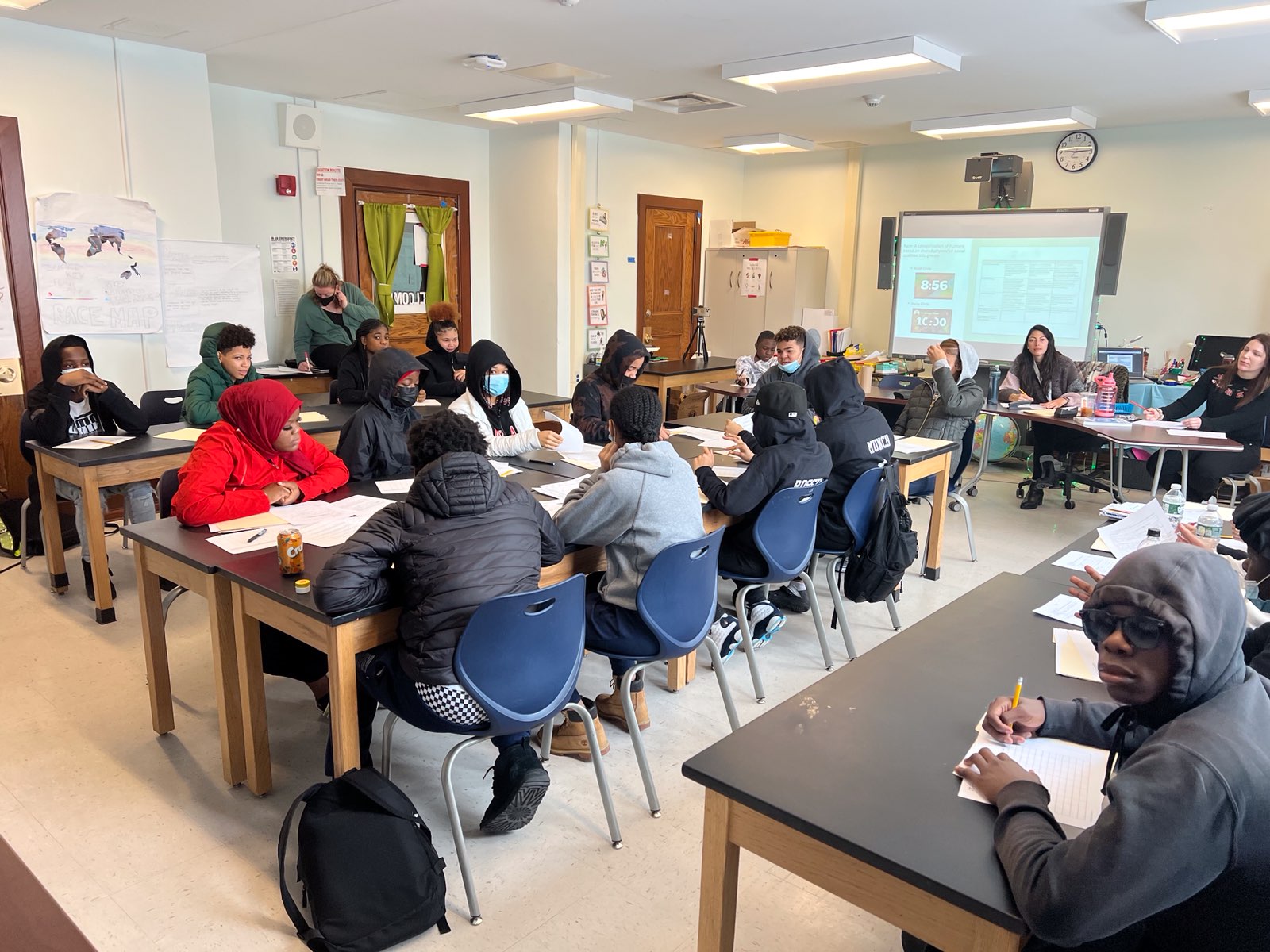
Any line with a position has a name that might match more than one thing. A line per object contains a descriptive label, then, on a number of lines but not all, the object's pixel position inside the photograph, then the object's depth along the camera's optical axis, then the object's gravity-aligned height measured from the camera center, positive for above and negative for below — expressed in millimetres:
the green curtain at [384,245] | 6852 +264
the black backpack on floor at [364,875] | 1927 -1307
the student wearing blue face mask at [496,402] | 3678 -540
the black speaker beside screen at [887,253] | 7715 +322
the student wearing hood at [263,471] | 2652 -626
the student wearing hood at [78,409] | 3885 -609
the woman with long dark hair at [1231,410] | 4984 -651
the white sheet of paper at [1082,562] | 2350 -718
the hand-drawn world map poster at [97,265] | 4699 +45
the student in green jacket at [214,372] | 4188 -464
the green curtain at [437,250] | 7215 +247
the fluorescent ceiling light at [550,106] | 5590 +1165
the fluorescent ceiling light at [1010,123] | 6148 +1221
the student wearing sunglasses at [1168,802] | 1009 -576
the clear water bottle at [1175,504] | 2666 -625
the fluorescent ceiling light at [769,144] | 7391 +1216
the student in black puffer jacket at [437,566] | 2053 -664
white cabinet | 8367 -56
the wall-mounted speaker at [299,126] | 6148 +1052
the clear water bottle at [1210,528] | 2421 -635
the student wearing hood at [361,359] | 5059 -458
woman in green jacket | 6113 -311
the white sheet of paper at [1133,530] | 2465 -677
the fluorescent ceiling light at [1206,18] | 3555 +1151
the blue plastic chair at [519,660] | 2010 -890
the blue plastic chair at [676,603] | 2449 -897
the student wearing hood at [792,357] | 5230 -409
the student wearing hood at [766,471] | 3133 -655
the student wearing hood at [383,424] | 3254 -540
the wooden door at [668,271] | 8438 +141
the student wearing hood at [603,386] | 4445 -523
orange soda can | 2215 -687
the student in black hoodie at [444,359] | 5492 -495
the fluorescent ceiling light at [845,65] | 4387 +1180
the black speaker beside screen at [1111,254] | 6578 +307
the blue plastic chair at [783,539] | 3104 -895
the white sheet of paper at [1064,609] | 2004 -725
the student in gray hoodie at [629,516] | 2521 -658
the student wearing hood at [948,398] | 5086 -618
